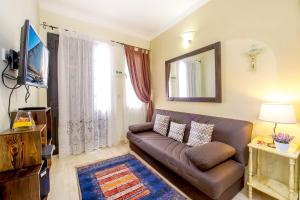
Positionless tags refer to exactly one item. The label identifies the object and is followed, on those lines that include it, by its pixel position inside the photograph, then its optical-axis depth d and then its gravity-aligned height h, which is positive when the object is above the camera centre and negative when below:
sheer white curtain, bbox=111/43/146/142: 3.30 +0.09
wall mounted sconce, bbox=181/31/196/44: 2.64 +1.16
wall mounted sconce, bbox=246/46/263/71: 1.81 +0.56
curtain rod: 2.55 +1.33
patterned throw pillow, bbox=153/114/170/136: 2.81 -0.50
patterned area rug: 1.72 -1.11
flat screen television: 1.08 +0.39
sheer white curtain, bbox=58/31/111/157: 2.70 +0.14
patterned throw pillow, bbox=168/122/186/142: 2.48 -0.57
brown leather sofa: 1.43 -0.75
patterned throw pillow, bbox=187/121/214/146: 2.06 -0.51
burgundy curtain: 3.46 +0.68
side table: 1.35 -0.93
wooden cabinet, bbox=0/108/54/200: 0.90 -0.45
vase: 1.39 -0.47
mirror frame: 2.22 +0.41
